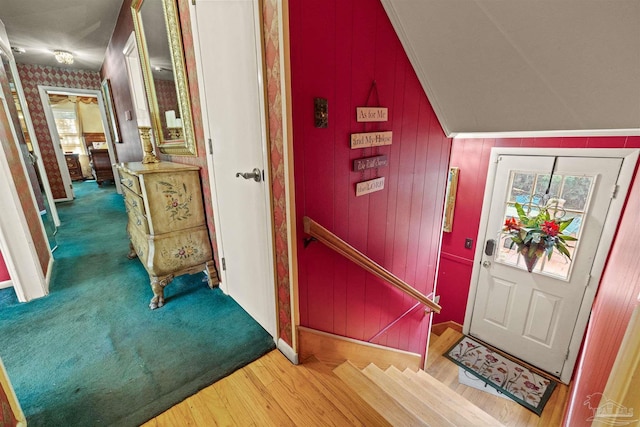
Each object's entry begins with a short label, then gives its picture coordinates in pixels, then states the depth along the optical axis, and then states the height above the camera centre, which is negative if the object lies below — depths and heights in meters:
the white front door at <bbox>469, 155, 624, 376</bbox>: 2.30 -1.28
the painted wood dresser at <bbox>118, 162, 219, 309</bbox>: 1.77 -0.57
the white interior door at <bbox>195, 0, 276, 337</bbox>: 1.21 -0.03
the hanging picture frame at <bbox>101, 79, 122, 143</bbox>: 4.07 +0.46
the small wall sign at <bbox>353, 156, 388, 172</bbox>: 1.42 -0.15
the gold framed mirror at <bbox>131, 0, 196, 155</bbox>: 1.78 +0.45
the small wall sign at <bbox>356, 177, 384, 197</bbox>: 1.47 -0.28
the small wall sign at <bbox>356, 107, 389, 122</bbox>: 1.38 +0.11
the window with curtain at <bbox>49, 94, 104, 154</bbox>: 7.36 +0.45
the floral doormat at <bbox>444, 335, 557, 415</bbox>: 2.51 -2.38
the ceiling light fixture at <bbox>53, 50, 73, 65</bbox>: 3.90 +1.15
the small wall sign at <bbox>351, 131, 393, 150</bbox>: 1.38 -0.02
